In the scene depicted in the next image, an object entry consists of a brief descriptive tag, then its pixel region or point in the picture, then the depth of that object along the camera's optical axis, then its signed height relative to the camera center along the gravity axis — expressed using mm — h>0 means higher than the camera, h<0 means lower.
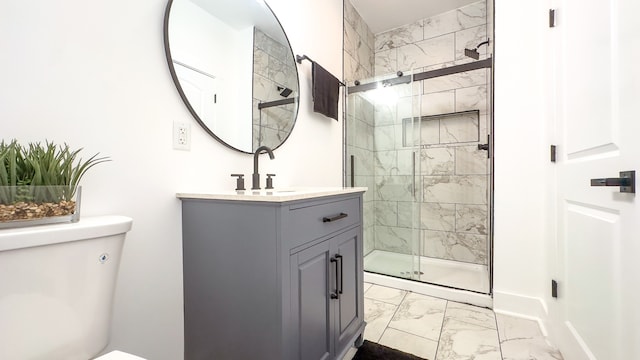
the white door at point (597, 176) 791 +6
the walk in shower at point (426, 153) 2518 +252
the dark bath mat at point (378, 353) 1328 -908
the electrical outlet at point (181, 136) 1103 +184
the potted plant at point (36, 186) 597 -17
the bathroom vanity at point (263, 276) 877 -363
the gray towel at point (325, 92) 1965 +682
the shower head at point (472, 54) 2191 +1030
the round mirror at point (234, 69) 1146 +573
